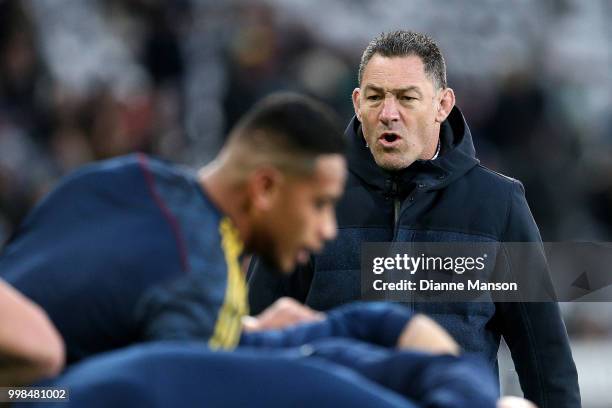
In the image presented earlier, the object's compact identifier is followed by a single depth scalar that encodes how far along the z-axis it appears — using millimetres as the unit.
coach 9047
